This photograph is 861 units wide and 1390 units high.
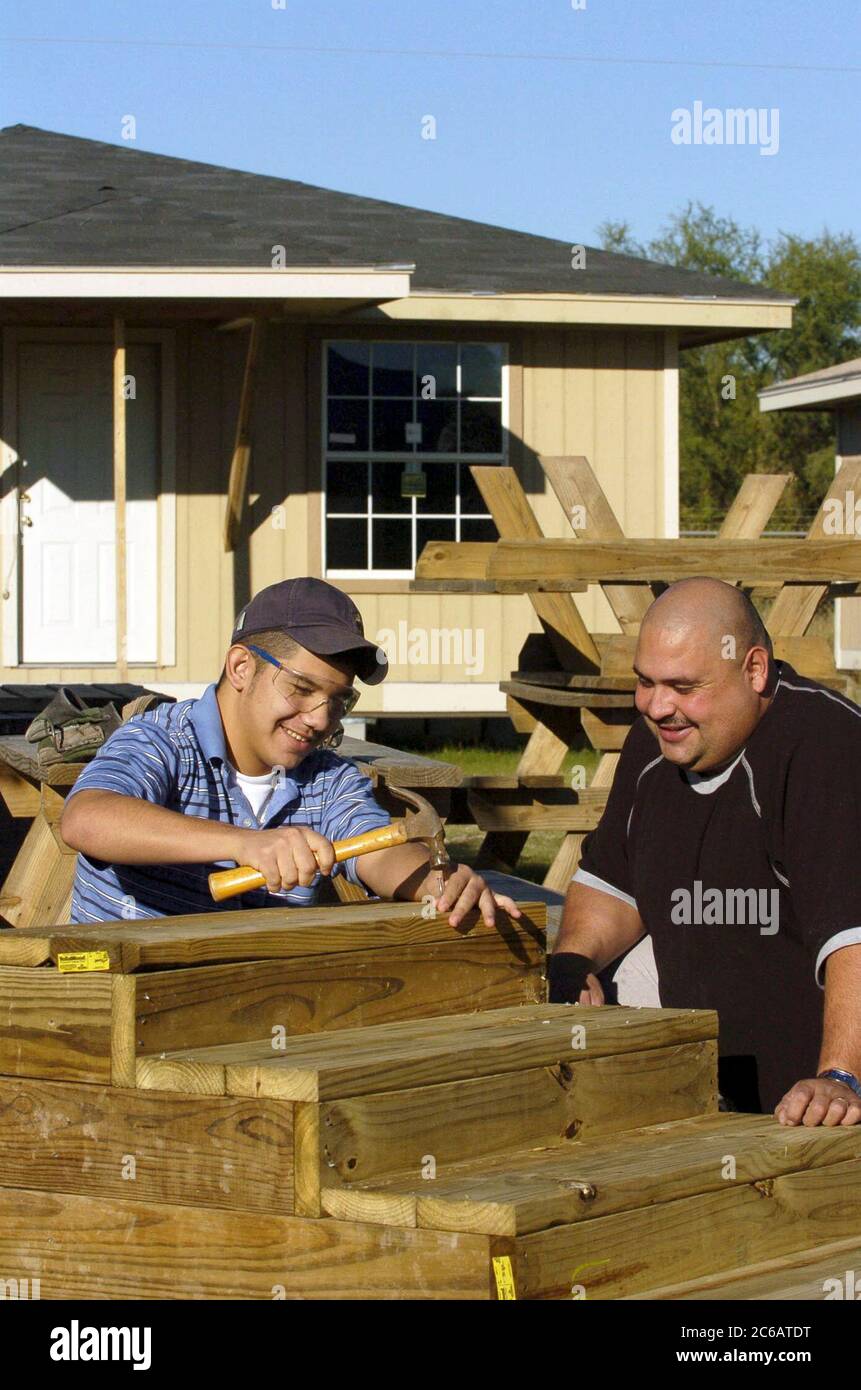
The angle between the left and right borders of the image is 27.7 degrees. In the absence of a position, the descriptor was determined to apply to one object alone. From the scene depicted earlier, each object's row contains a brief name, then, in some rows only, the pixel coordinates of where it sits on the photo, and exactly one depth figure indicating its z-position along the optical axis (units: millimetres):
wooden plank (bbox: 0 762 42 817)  6516
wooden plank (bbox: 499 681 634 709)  8320
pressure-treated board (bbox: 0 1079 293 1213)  2473
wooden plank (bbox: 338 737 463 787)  6449
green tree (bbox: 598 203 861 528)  42688
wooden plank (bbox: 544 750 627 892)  8188
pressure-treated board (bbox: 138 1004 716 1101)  2463
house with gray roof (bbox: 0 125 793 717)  14156
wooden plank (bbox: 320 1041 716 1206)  2453
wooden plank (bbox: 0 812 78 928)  6043
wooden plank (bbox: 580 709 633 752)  8406
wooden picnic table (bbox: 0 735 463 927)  5824
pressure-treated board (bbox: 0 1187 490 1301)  2338
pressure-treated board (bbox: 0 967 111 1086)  2664
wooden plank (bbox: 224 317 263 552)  13047
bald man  3809
